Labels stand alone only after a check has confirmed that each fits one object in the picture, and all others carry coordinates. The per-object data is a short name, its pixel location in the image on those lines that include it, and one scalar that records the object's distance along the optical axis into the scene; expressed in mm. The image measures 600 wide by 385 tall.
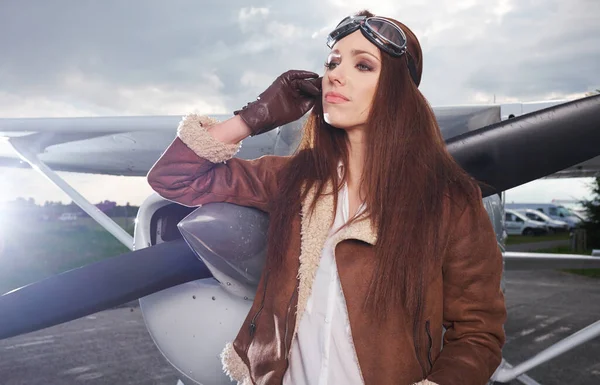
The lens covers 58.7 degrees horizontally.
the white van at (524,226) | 30109
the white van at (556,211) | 36675
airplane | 1368
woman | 1065
